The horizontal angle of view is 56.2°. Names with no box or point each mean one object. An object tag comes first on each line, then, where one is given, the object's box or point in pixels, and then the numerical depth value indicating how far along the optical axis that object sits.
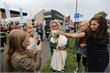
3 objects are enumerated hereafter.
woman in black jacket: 1.54
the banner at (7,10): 7.02
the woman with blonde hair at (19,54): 1.14
